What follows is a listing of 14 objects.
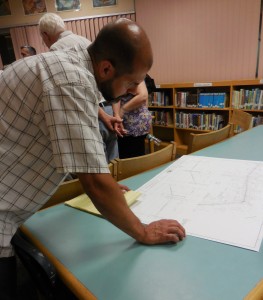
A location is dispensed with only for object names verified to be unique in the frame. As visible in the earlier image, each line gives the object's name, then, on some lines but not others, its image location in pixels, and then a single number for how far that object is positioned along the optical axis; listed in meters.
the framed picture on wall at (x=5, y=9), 4.63
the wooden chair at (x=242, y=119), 2.47
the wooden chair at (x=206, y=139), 1.80
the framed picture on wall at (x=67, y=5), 4.57
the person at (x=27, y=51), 3.48
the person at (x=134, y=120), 2.21
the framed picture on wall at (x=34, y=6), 4.62
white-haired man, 1.86
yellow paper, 1.05
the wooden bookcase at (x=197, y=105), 3.64
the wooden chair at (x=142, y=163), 1.38
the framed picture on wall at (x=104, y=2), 4.55
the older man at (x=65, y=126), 0.68
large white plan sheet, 0.84
